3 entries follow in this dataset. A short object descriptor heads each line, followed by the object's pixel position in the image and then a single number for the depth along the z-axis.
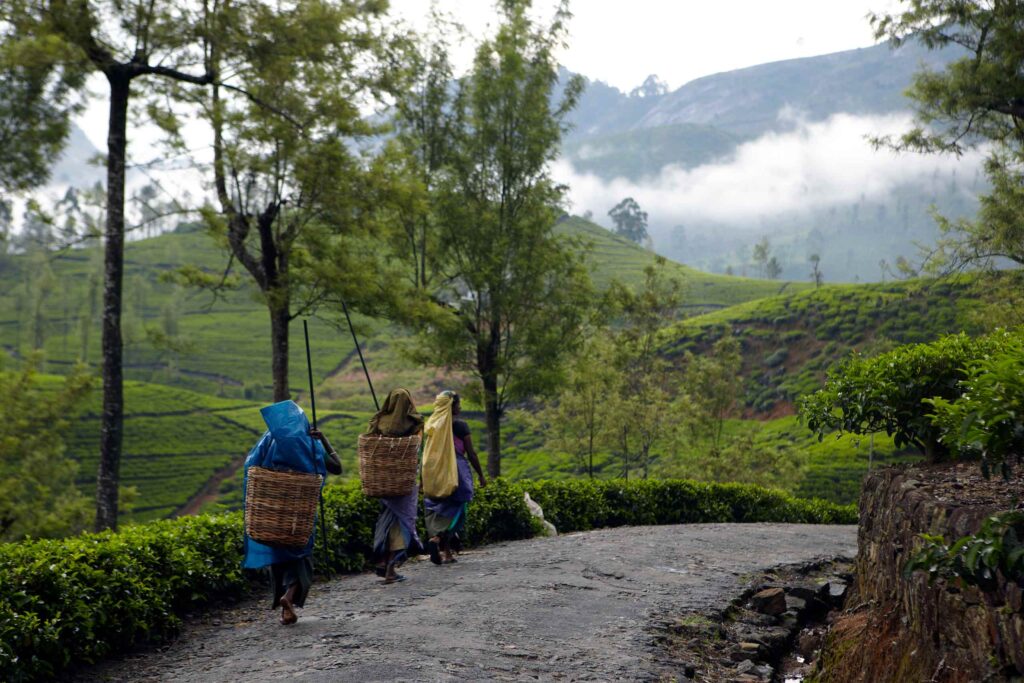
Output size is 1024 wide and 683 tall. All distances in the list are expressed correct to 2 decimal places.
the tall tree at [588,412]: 30.41
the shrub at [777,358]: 60.08
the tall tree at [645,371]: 31.75
